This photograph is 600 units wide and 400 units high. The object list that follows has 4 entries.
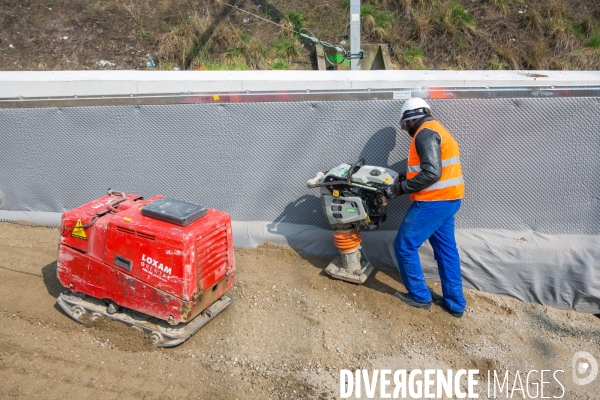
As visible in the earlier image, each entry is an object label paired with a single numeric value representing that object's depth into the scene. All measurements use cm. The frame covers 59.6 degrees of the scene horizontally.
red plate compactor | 407
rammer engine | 476
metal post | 736
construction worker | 448
